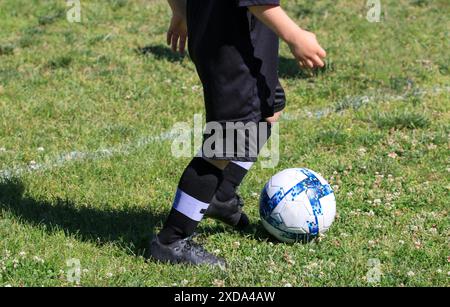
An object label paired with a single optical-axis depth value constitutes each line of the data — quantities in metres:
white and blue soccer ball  9.30
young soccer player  7.76
